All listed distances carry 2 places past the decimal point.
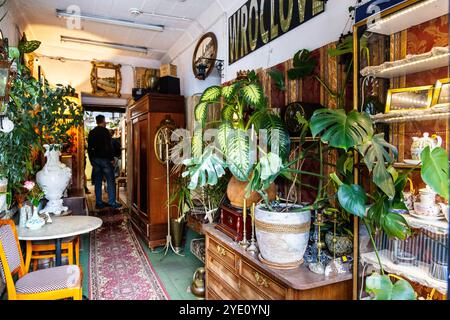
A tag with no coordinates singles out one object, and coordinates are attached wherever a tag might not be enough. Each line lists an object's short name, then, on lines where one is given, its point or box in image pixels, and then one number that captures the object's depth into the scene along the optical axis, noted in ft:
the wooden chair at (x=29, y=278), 6.59
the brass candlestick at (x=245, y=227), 7.03
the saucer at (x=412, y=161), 4.68
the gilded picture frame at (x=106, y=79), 19.15
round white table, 8.21
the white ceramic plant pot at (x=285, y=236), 5.66
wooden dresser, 5.32
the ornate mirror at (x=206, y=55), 12.87
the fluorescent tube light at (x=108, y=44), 16.58
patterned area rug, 9.55
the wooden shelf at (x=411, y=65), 4.33
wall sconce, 12.48
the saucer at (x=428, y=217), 4.46
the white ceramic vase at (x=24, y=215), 9.02
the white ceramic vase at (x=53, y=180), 11.25
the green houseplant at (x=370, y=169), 4.40
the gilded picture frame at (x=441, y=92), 4.48
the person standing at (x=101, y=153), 20.10
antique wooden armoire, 14.14
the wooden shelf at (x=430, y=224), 4.18
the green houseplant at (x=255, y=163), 5.70
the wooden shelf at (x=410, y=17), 4.54
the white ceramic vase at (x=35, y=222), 8.81
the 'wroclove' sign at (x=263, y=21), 7.96
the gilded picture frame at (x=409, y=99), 4.69
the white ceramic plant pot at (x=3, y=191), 7.72
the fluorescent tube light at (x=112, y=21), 13.48
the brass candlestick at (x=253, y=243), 6.65
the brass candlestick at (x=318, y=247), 5.64
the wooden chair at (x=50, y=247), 9.73
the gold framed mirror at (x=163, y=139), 14.11
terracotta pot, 7.47
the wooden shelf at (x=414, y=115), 4.34
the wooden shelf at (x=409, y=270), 4.32
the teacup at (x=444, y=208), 4.38
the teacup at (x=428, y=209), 4.50
